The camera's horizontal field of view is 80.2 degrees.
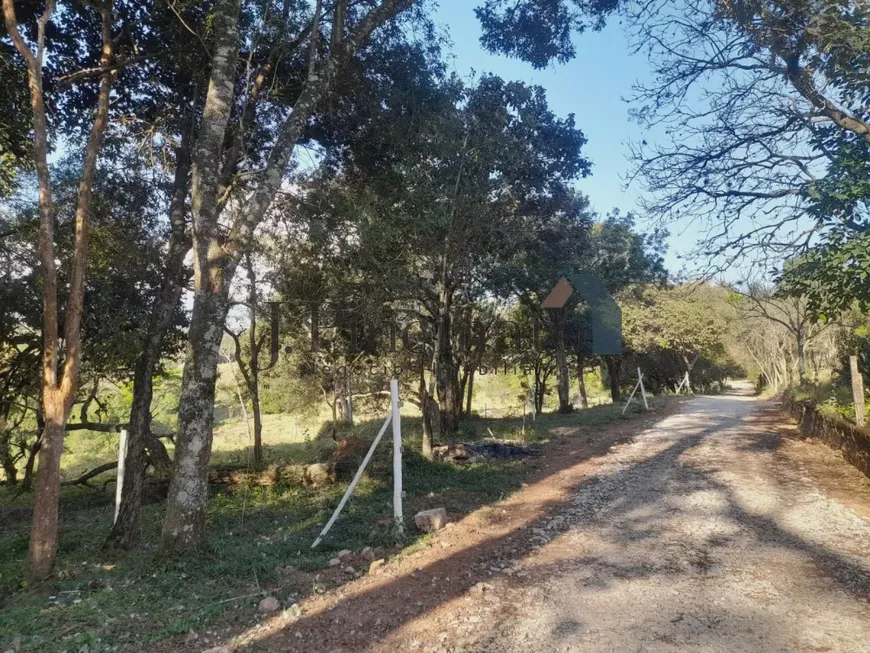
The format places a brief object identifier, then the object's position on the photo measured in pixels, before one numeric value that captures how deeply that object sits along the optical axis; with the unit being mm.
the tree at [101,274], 8953
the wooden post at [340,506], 5105
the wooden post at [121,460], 6142
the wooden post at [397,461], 5520
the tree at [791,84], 6488
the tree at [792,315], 18062
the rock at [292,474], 9281
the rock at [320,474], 9184
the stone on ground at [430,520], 5844
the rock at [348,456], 9375
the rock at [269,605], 3887
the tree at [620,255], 21578
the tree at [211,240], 5168
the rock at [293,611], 3801
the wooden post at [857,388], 8367
